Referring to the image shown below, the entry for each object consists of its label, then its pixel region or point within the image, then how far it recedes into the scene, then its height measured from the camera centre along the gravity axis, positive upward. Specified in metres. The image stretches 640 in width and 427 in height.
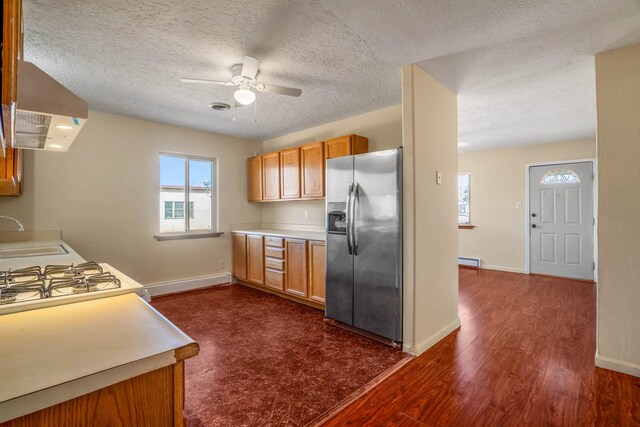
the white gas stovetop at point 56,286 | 1.16 -0.31
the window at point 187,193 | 4.41 +0.33
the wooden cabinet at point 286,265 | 3.61 -0.66
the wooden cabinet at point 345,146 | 3.66 +0.84
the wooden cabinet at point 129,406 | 0.68 -0.46
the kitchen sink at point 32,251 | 2.37 -0.29
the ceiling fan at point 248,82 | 2.40 +1.10
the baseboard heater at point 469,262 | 6.04 -0.98
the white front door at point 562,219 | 5.01 -0.12
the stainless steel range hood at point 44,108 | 1.19 +0.45
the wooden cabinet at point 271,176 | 4.64 +0.60
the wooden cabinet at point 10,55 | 0.91 +0.48
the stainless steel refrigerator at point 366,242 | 2.61 -0.26
